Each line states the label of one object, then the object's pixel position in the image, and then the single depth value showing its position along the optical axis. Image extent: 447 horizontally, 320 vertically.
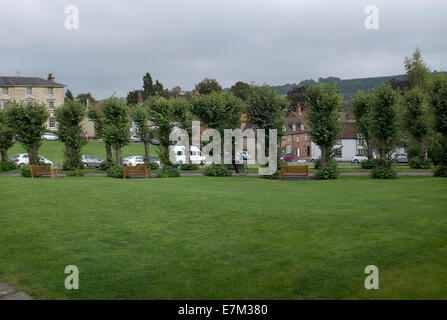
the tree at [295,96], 106.31
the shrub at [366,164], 36.49
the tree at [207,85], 90.28
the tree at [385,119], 28.00
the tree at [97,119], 39.03
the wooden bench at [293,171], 26.70
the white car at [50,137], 72.56
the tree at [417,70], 62.03
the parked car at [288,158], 67.51
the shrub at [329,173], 26.77
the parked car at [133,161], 46.47
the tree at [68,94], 121.31
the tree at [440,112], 26.11
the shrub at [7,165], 37.50
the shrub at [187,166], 39.97
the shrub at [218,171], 29.80
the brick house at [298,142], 84.06
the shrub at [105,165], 38.28
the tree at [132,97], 111.14
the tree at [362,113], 37.00
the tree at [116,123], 33.09
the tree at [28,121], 31.69
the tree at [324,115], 27.45
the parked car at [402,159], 56.04
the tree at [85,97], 120.75
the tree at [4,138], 37.42
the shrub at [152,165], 40.90
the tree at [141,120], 38.81
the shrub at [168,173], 30.38
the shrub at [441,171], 26.53
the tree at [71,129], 34.38
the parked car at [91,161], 45.45
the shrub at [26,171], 30.48
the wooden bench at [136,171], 30.03
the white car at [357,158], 59.89
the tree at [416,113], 36.53
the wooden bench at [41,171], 29.45
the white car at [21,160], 42.35
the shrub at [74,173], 31.72
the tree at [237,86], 99.16
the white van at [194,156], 47.47
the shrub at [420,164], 36.23
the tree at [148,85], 111.41
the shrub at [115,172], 30.83
